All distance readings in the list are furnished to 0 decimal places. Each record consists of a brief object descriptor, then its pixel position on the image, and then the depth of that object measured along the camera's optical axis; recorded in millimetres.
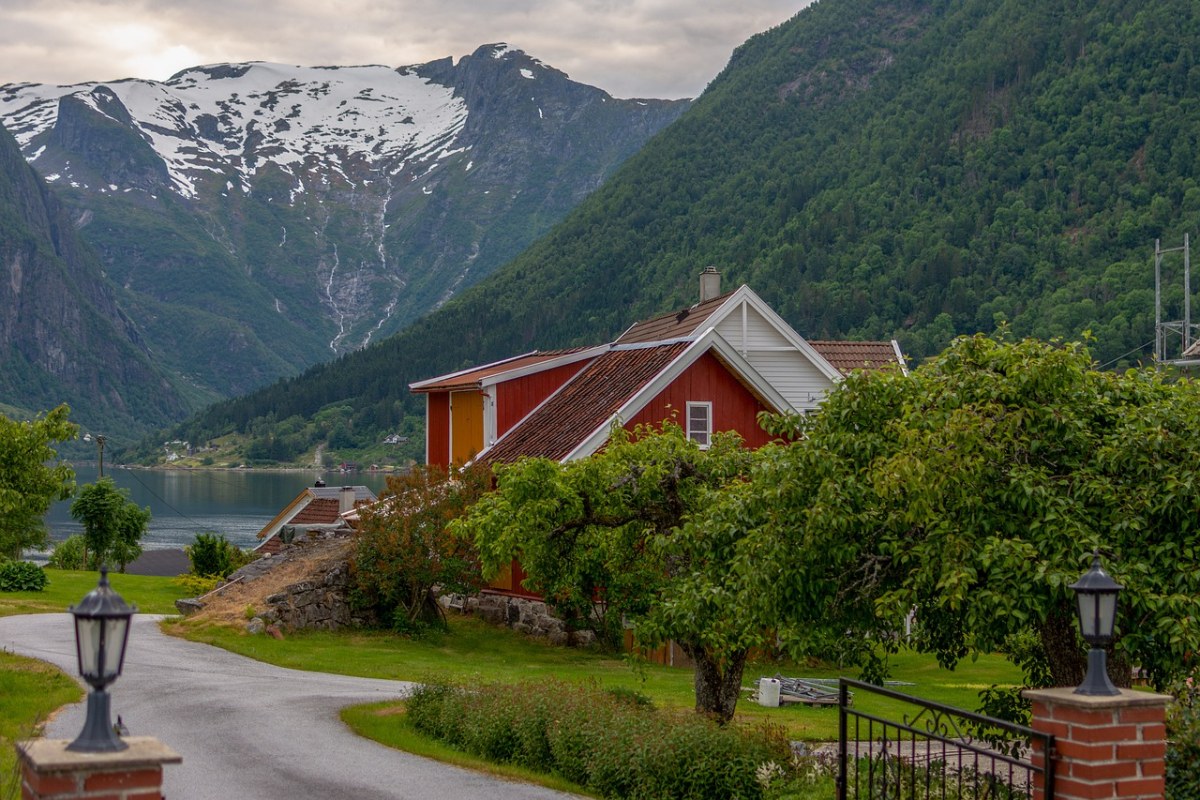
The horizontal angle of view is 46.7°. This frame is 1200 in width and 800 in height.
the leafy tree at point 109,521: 63375
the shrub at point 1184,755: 11414
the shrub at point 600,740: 15531
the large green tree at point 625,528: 19766
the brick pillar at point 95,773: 7699
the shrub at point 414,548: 32469
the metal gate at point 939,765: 10354
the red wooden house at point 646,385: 35156
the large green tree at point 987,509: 13367
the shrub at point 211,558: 55000
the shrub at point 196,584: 47250
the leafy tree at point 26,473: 33594
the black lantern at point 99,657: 7946
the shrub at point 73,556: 68250
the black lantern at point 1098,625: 9953
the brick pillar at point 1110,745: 9773
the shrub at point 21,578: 43094
